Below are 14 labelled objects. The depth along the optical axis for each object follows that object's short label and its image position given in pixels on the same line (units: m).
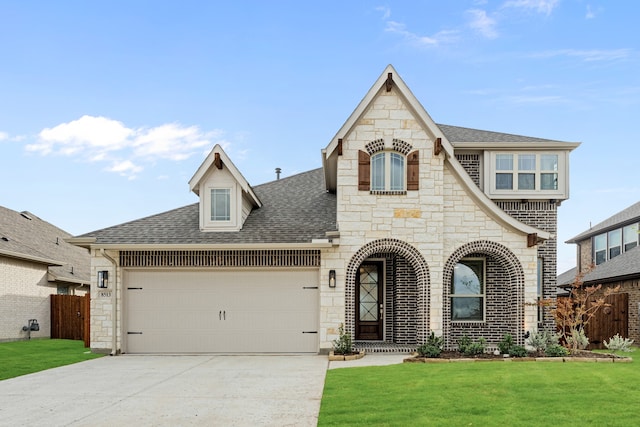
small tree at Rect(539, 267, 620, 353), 15.16
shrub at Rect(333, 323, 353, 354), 15.18
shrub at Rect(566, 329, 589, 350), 15.15
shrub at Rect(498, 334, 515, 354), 14.31
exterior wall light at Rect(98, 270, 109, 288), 16.31
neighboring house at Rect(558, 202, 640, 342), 20.58
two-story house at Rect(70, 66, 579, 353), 16.11
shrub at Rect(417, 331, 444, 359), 14.10
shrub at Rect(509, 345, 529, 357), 14.01
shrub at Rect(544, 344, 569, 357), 14.24
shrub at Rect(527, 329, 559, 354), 14.67
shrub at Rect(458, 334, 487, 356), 14.29
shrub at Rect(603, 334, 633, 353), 15.95
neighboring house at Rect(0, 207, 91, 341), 22.78
